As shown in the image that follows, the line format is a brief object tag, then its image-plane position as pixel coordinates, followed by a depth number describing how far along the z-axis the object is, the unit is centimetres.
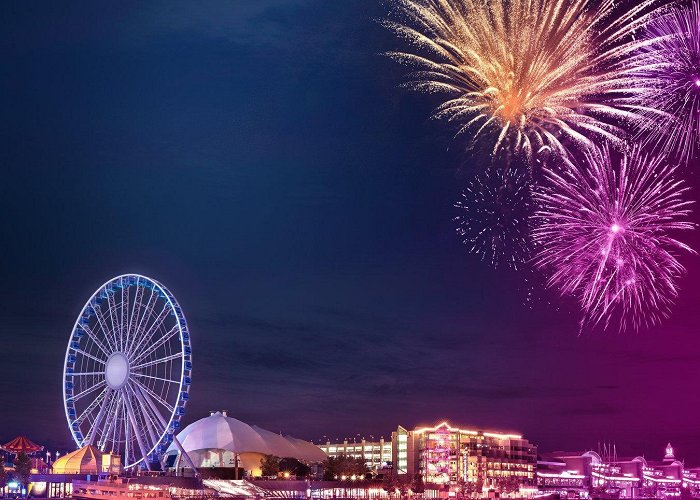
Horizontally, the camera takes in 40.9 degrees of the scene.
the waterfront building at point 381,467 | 18360
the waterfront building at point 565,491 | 18751
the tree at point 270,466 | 15375
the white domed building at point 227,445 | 15812
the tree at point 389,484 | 15288
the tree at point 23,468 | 11369
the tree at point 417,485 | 15712
